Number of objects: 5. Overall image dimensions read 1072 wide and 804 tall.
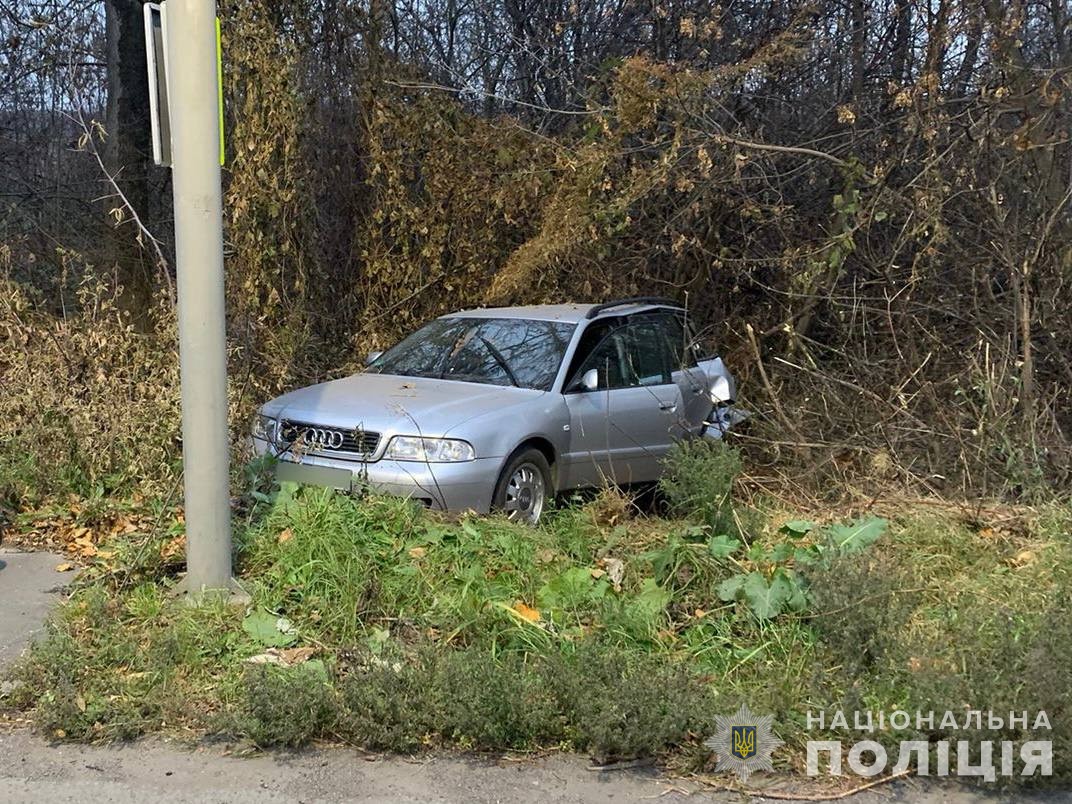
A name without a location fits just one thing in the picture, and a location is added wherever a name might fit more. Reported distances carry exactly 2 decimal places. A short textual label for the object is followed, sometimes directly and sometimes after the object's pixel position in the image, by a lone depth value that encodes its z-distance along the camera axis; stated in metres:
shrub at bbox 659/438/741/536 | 5.57
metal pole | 4.85
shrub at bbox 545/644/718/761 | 3.77
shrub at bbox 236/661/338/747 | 3.88
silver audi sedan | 6.29
